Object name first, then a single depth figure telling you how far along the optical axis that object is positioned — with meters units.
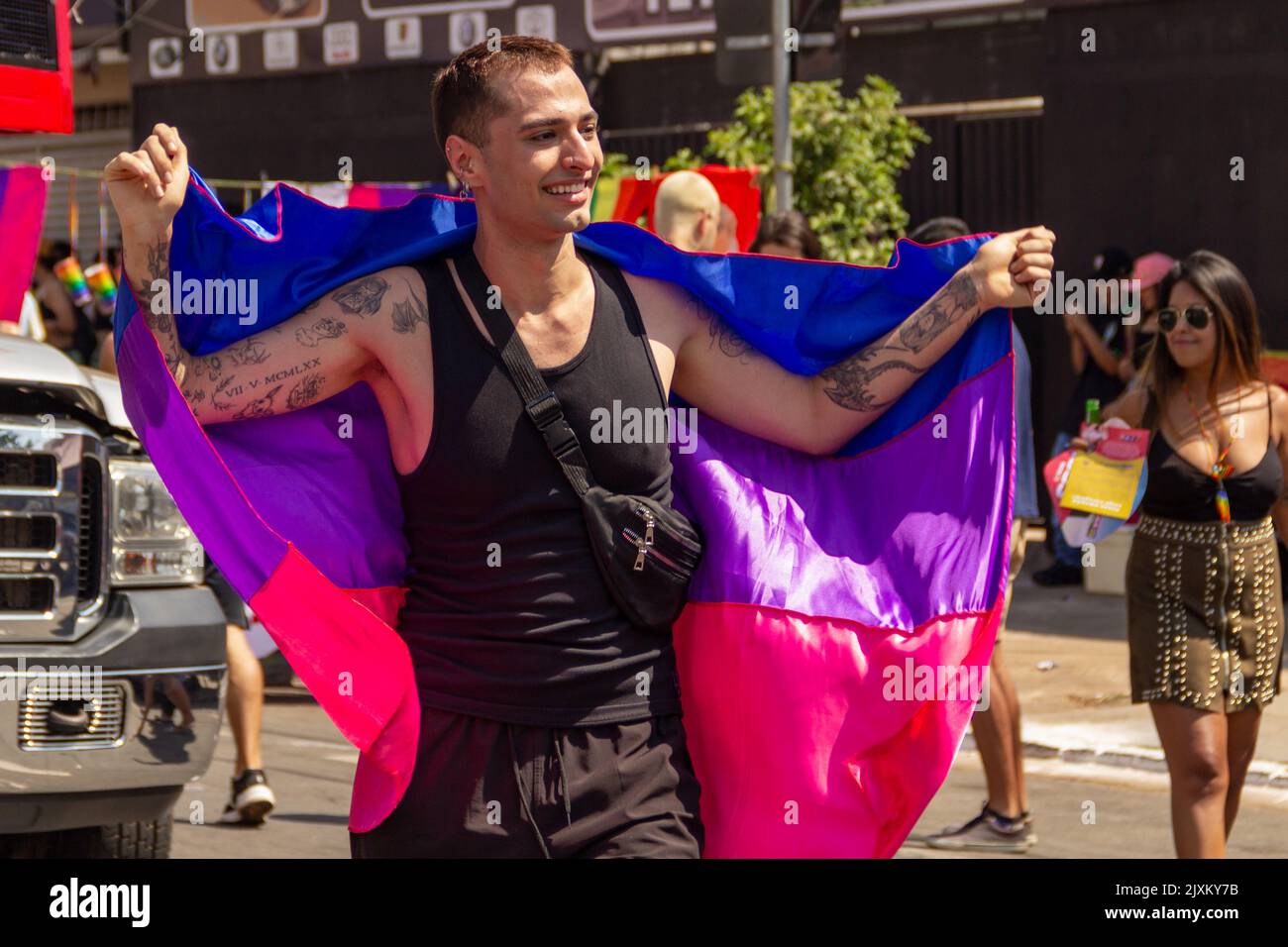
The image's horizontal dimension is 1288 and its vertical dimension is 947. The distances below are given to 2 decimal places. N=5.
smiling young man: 3.37
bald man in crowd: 7.99
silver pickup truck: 5.29
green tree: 14.07
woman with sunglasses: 5.75
